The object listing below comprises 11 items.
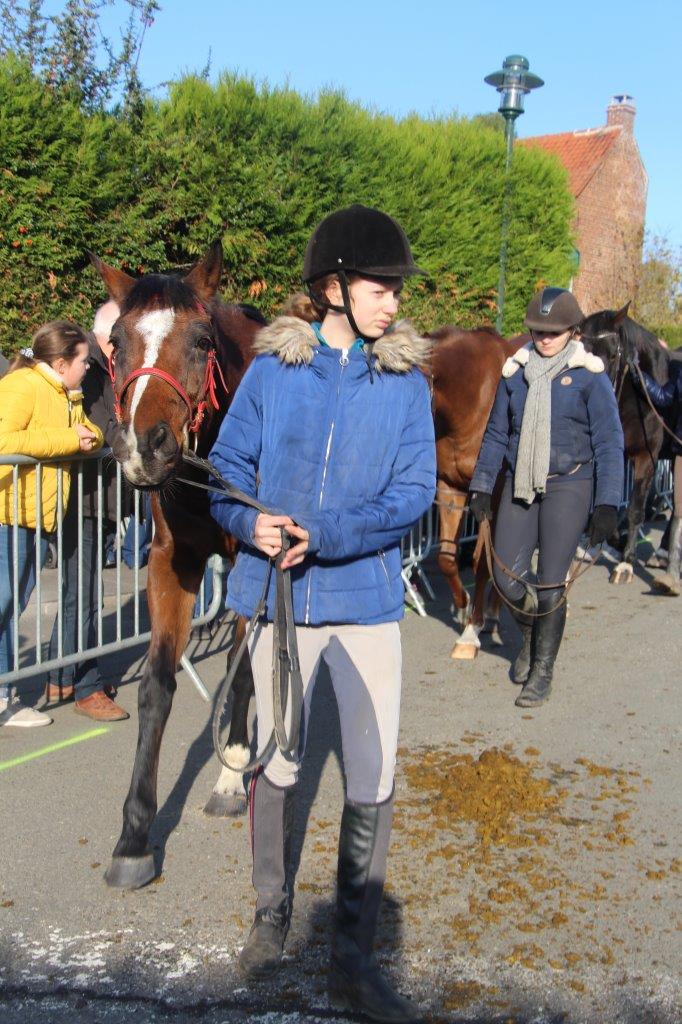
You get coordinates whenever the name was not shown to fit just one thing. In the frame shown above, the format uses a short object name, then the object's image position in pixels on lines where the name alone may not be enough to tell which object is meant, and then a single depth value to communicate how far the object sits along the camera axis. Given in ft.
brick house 109.50
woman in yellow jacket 17.75
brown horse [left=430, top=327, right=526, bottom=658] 23.57
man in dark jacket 18.94
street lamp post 40.96
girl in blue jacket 10.08
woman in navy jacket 19.36
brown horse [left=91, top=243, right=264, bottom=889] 11.44
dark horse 30.30
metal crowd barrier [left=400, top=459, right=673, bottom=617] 27.61
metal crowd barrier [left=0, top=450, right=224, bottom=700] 17.90
